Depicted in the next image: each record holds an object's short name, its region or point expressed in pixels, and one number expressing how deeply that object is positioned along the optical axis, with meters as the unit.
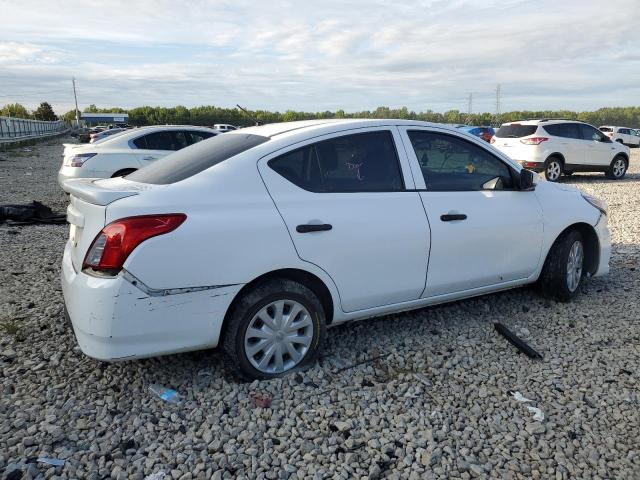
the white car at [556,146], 14.62
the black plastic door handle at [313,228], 3.30
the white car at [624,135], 33.75
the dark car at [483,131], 24.19
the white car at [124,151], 10.08
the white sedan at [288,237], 2.96
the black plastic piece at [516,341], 3.83
